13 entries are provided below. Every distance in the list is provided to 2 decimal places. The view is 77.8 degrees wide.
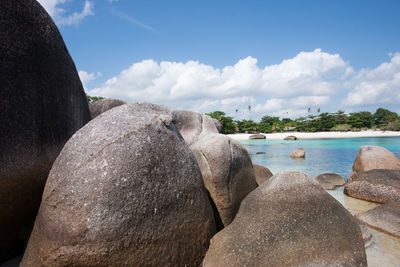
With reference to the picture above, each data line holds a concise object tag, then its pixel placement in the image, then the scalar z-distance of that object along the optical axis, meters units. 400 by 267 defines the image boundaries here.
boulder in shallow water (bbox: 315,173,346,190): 8.57
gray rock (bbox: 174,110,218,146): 8.17
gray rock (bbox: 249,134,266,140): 43.91
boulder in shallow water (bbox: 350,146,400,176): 8.23
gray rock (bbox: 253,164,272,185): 6.60
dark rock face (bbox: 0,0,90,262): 2.33
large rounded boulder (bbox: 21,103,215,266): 1.97
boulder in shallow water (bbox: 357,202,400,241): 4.35
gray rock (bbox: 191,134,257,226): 3.62
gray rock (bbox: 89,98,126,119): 5.02
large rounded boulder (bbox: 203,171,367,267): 2.58
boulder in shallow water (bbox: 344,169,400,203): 6.19
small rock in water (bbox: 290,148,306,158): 16.91
